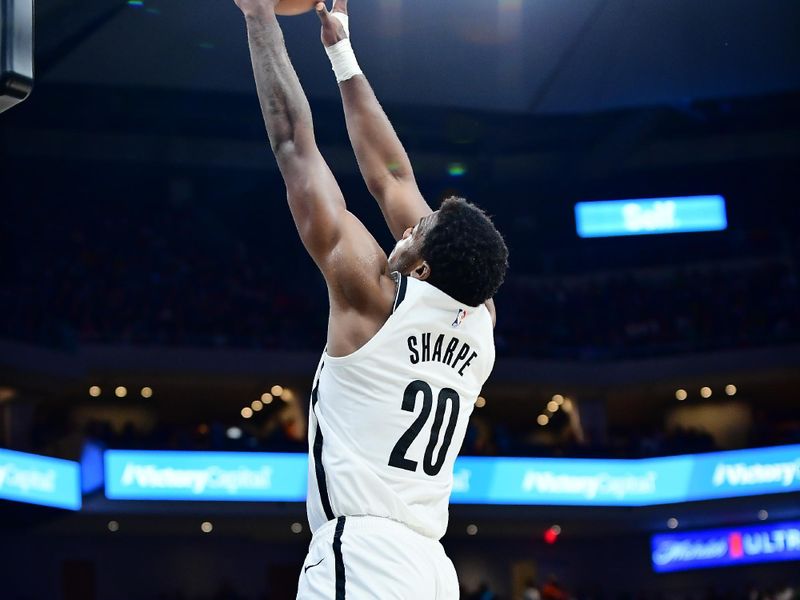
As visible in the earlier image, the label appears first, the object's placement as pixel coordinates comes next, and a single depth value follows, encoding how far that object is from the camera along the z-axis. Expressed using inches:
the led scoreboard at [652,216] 1083.9
